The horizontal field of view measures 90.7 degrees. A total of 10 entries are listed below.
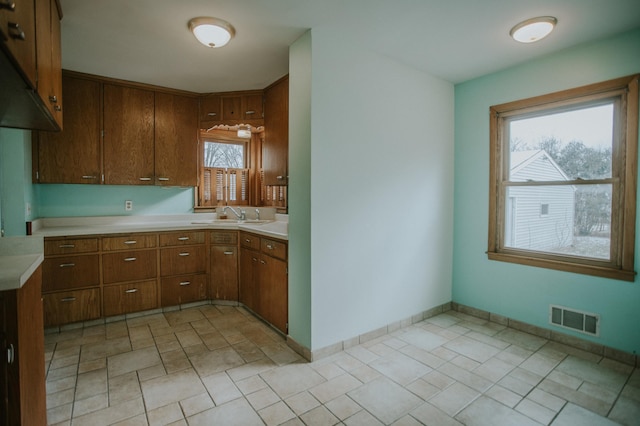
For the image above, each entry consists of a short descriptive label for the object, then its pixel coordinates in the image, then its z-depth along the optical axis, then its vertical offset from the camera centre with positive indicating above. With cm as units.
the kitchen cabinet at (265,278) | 286 -76
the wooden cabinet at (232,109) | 380 +114
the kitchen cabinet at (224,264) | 371 -73
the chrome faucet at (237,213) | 441 -16
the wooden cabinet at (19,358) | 117 -61
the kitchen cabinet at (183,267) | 353 -75
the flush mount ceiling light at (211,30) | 229 +127
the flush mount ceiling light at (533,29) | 228 +128
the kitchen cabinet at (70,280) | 296 -75
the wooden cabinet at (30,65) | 116 +61
